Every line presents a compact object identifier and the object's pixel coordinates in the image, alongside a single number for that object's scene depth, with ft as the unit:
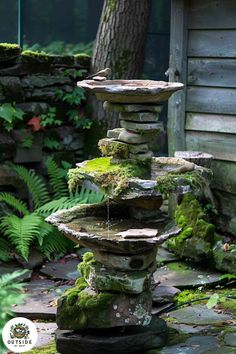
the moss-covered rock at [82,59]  41.49
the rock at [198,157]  34.56
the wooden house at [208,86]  35.77
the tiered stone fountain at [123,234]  23.80
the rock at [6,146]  38.79
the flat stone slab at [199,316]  27.04
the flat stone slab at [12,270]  32.96
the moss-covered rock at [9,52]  38.54
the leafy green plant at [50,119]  40.07
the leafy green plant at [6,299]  12.52
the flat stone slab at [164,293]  28.34
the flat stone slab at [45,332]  25.81
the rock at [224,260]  31.90
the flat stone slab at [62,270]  33.67
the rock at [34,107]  39.75
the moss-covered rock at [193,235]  33.08
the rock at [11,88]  38.97
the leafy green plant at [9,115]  37.76
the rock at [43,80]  39.89
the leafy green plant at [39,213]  35.25
